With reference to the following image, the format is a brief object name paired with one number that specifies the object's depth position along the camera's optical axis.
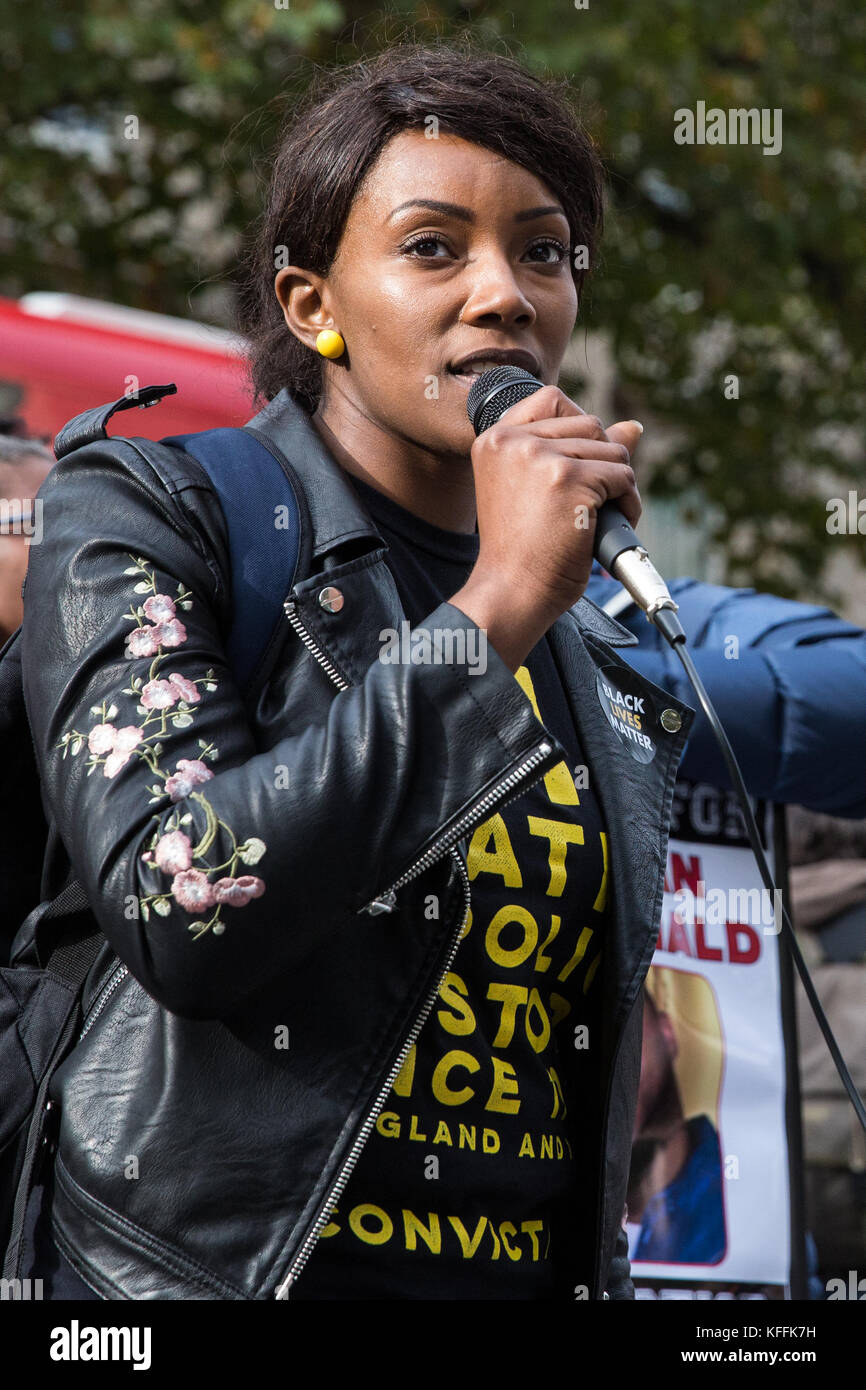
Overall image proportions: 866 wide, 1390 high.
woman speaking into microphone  2.34
